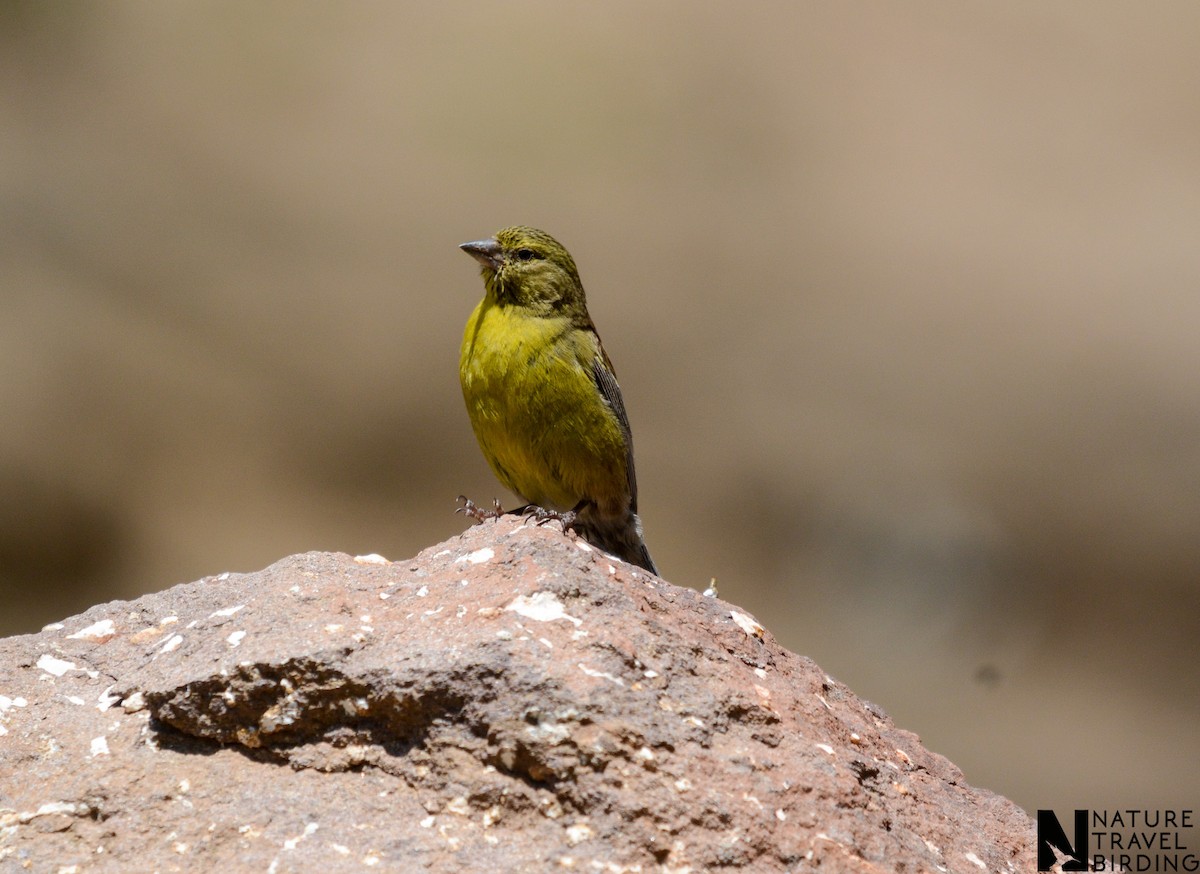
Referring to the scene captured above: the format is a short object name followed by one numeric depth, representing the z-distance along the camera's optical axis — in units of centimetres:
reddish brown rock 546
